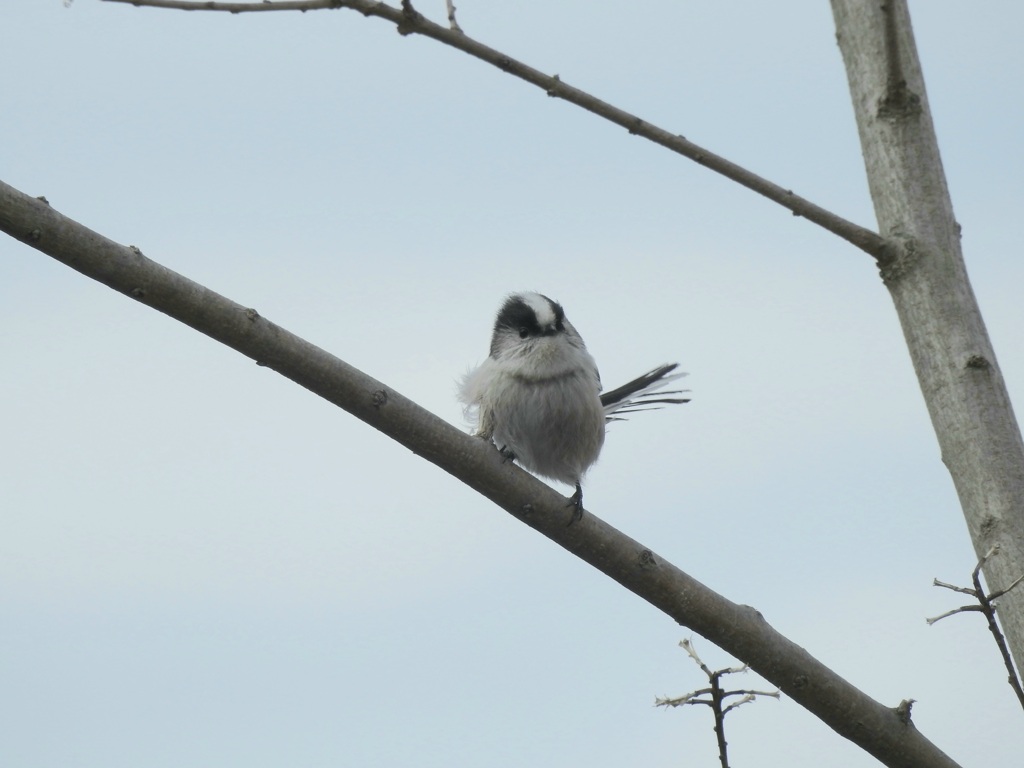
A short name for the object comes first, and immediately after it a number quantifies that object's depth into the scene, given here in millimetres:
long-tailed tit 9664
